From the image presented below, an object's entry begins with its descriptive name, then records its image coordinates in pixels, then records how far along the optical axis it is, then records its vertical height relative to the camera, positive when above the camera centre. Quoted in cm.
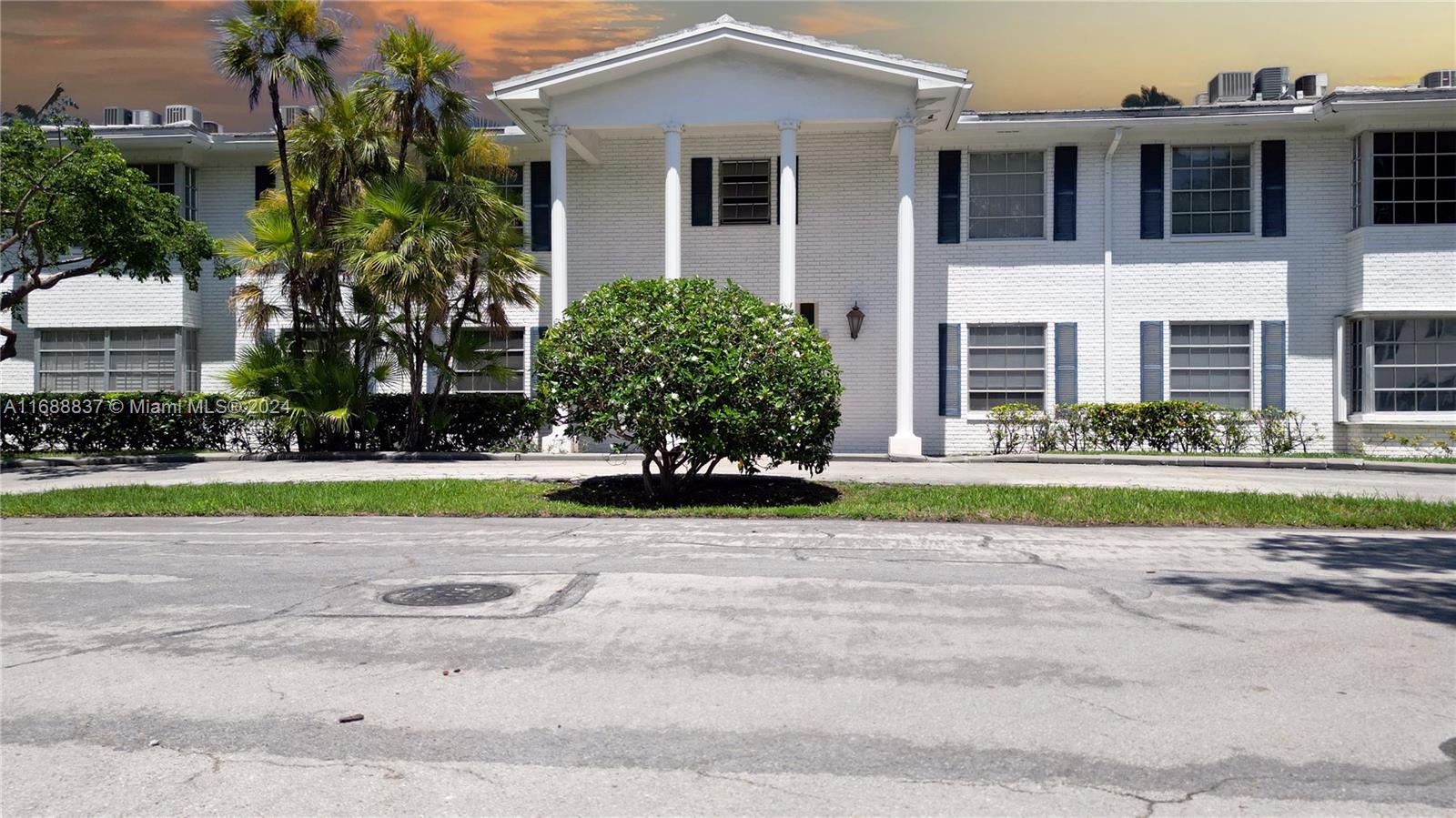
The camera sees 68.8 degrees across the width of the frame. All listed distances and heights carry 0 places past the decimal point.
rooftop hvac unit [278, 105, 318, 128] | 1950 +566
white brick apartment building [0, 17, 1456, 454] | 1919 +363
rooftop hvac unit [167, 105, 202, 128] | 2453 +683
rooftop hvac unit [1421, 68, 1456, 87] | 2061 +649
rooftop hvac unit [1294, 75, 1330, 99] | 2161 +665
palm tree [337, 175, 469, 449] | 1772 +281
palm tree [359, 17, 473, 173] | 1844 +573
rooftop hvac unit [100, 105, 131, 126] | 2431 +676
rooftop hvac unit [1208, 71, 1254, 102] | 2206 +680
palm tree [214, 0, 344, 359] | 1783 +617
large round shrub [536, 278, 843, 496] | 1192 +40
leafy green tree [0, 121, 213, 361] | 1742 +332
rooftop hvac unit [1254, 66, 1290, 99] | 2191 +678
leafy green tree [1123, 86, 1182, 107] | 3697 +1165
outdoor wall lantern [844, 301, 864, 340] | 2073 +180
